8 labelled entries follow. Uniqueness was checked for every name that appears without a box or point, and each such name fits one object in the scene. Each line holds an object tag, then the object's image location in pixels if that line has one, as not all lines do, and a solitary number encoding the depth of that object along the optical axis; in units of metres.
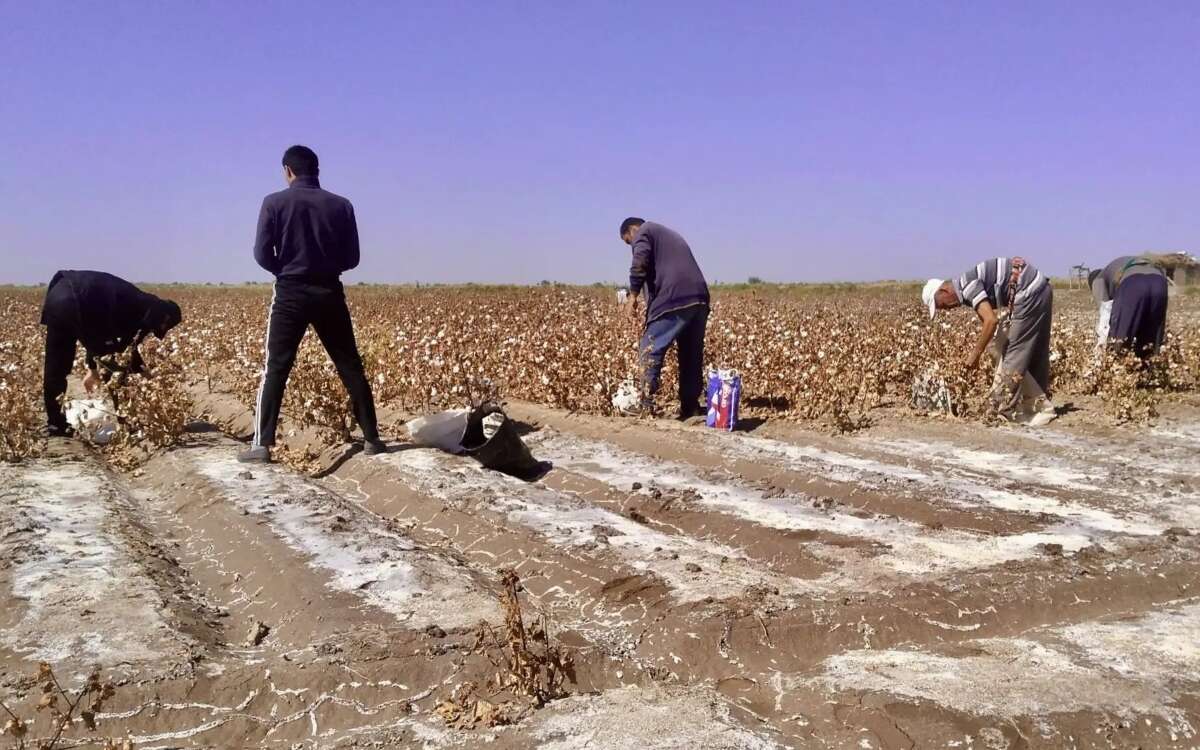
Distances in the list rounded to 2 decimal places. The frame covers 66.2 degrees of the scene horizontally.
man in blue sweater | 7.31
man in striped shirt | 7.06
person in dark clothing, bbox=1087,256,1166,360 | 8.00
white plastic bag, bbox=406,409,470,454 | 6.02
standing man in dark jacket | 5.58
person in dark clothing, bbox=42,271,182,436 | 6.42
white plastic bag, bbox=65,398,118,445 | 6.55
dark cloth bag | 5.74
